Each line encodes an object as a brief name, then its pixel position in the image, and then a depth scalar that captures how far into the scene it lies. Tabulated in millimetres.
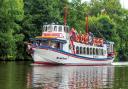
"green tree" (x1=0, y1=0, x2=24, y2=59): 81625
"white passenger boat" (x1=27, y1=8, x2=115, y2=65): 70625
